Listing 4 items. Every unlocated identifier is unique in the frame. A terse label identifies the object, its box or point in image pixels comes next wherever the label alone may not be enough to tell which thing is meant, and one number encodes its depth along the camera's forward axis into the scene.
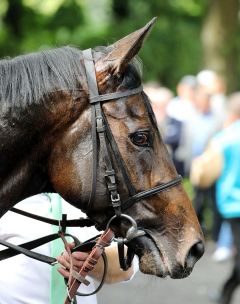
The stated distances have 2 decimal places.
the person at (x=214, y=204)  10.21
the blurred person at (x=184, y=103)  11.17
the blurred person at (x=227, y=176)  7.55
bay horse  3.06
